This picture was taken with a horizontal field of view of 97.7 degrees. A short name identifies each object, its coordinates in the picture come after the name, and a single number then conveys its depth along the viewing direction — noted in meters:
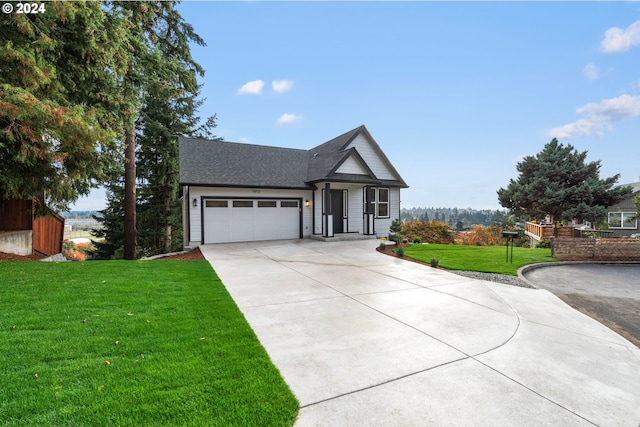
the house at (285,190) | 12.95
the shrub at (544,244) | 16.58
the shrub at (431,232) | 22.62
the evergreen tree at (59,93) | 5.04
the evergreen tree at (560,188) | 18.97
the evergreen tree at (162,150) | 13.71
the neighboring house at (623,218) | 22.12
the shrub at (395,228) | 12.95
